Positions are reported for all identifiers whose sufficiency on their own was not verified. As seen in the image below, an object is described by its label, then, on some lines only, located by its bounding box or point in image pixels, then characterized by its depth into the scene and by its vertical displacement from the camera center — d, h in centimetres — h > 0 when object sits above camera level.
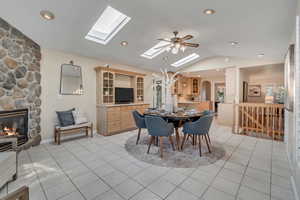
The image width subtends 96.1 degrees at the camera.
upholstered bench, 331 -78
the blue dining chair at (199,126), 269 -56
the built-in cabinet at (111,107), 408 -23
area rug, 242 -113
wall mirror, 368 +56
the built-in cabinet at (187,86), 695 +74
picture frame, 593 +38
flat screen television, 468 +15
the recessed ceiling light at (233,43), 332 +142
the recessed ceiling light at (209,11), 216 +143
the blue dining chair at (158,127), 260 -54
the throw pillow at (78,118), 367 -51
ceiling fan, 292 +125
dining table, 270 -33
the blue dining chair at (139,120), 321 -49
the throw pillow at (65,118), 345 -48
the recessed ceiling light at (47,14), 226 +146
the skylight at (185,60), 547 +169
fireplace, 262 -53
